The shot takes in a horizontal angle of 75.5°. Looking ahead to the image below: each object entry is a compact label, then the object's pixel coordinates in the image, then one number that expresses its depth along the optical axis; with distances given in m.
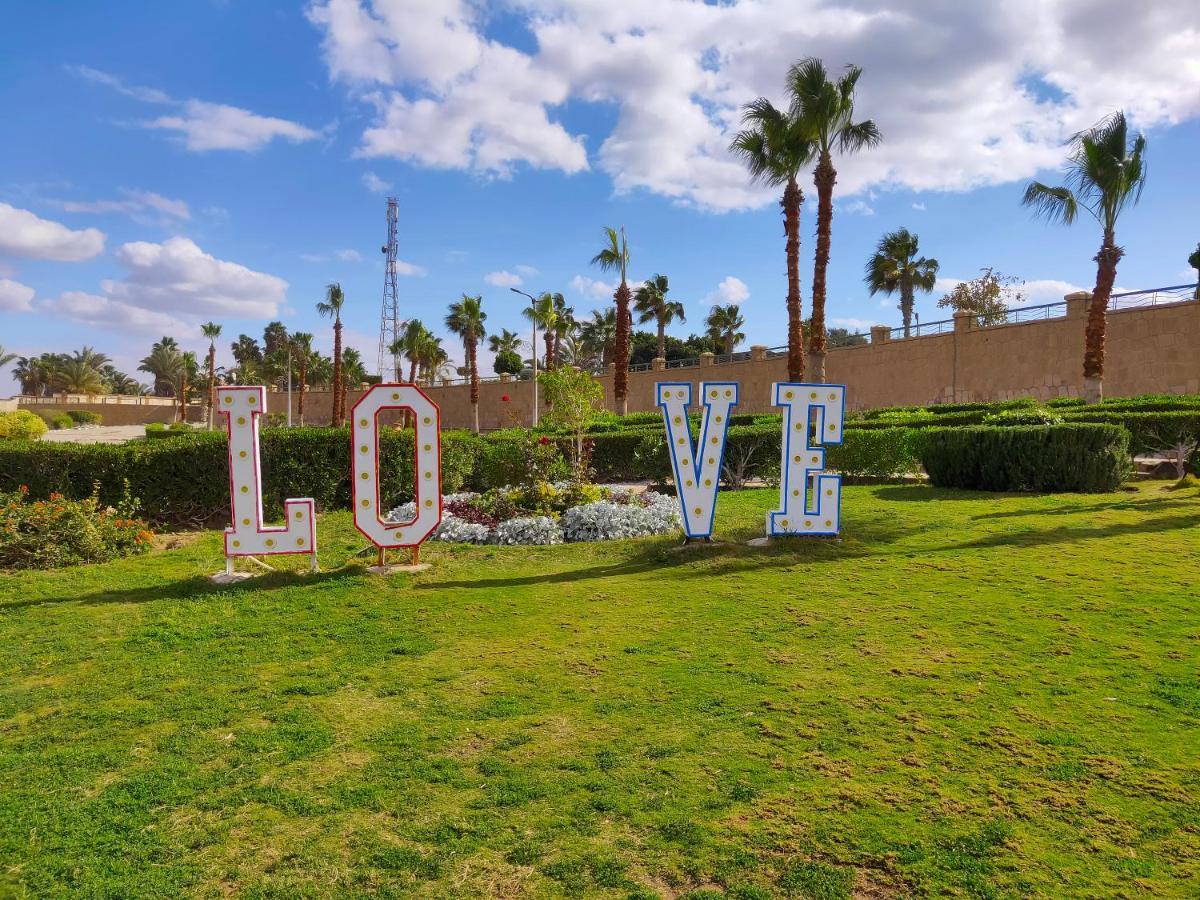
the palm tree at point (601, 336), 77.25
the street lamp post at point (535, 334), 41.48
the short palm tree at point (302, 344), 70.70
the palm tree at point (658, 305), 64.69
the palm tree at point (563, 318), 65.56
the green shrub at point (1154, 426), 14.92
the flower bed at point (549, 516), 11.39
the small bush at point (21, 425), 30.83
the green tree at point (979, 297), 51.07
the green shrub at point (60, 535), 10.06
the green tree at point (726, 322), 70.81
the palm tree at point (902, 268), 46.91
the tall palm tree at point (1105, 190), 24.41
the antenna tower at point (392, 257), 83.00
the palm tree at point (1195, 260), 41.66
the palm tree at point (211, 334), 81.75
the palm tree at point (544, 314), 43.69
